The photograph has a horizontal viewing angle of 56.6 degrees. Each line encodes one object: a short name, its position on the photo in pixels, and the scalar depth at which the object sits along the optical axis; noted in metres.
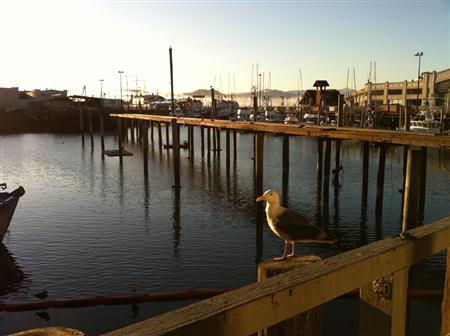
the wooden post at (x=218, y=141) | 43.27
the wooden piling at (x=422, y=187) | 19.25
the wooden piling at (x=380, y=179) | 19.53
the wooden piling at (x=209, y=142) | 40.53
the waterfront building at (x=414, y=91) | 71.38
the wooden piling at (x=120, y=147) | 40.64
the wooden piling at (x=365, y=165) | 22.30
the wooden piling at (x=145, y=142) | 32.21
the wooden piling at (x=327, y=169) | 22.80
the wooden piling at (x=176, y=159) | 25.81
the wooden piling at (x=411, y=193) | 10.98
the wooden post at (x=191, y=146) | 43.16
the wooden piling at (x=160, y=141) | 49.03
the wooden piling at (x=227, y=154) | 33.84
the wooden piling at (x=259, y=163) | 18.44
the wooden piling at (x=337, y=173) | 26.65
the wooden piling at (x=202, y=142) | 40.96
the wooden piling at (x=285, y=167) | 24.72
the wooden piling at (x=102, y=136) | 44.72
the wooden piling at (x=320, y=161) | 24.51
